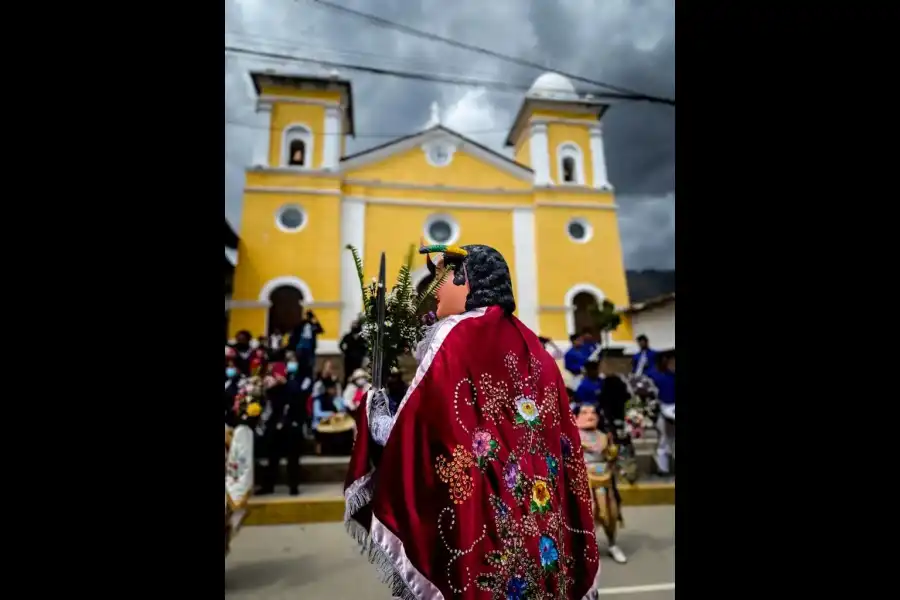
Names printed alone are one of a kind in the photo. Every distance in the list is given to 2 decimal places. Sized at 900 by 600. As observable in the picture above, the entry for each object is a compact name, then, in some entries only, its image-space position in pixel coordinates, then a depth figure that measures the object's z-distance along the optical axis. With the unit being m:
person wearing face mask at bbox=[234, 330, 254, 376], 6.65
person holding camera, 7.50
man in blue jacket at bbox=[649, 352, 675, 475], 7.30
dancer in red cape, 1.62
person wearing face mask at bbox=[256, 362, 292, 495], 6.06
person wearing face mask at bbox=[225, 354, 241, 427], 4.57
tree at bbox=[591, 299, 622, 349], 12.43
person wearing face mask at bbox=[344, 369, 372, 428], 6.98
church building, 13.44
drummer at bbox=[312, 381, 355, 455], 7.00
